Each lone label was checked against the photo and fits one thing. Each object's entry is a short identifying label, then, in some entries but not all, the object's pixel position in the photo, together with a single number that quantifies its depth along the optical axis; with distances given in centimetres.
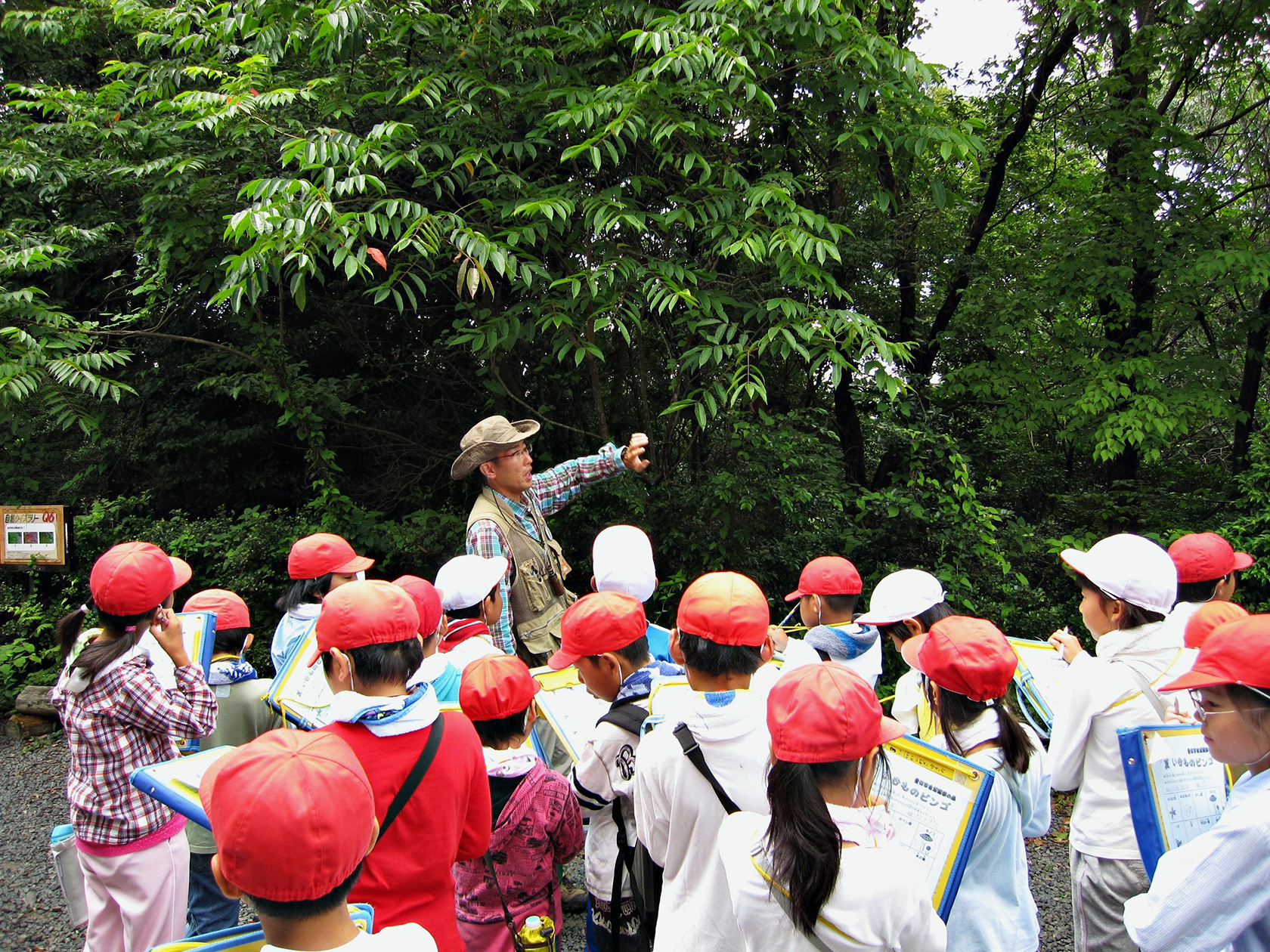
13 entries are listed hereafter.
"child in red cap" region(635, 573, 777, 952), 210
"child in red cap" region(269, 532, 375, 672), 370
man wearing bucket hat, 437
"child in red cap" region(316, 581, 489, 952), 203
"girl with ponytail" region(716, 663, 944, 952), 158
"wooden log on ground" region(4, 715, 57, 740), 668
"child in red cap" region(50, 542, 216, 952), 275
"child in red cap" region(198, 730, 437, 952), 139
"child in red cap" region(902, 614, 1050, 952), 209
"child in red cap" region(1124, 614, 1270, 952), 158
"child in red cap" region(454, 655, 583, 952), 241
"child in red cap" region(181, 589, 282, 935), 362
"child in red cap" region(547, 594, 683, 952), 243
